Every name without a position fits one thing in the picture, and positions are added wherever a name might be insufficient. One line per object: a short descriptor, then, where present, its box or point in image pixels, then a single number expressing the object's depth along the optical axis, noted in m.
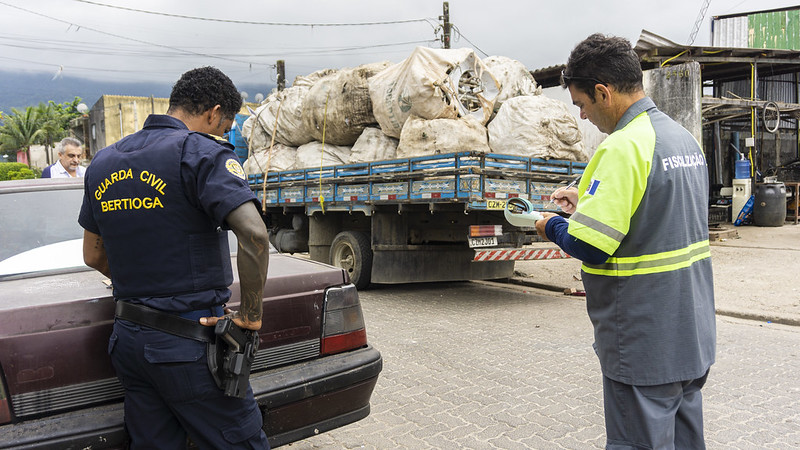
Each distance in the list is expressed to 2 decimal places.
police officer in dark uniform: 1.88
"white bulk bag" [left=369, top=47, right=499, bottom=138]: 6.89
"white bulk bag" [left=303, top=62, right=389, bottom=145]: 8.05
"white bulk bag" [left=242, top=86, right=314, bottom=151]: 9.18
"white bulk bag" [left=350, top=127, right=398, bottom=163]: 7.83
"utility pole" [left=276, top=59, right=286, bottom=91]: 24.77
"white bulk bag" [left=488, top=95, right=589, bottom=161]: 6.89
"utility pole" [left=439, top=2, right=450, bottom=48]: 20.66
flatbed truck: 6.46
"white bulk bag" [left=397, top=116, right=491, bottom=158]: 6.81
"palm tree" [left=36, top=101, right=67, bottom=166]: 51.94
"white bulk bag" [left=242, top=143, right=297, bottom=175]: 9.63
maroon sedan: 2.04
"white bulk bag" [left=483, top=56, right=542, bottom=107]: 7.76
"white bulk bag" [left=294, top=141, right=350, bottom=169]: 8.64
